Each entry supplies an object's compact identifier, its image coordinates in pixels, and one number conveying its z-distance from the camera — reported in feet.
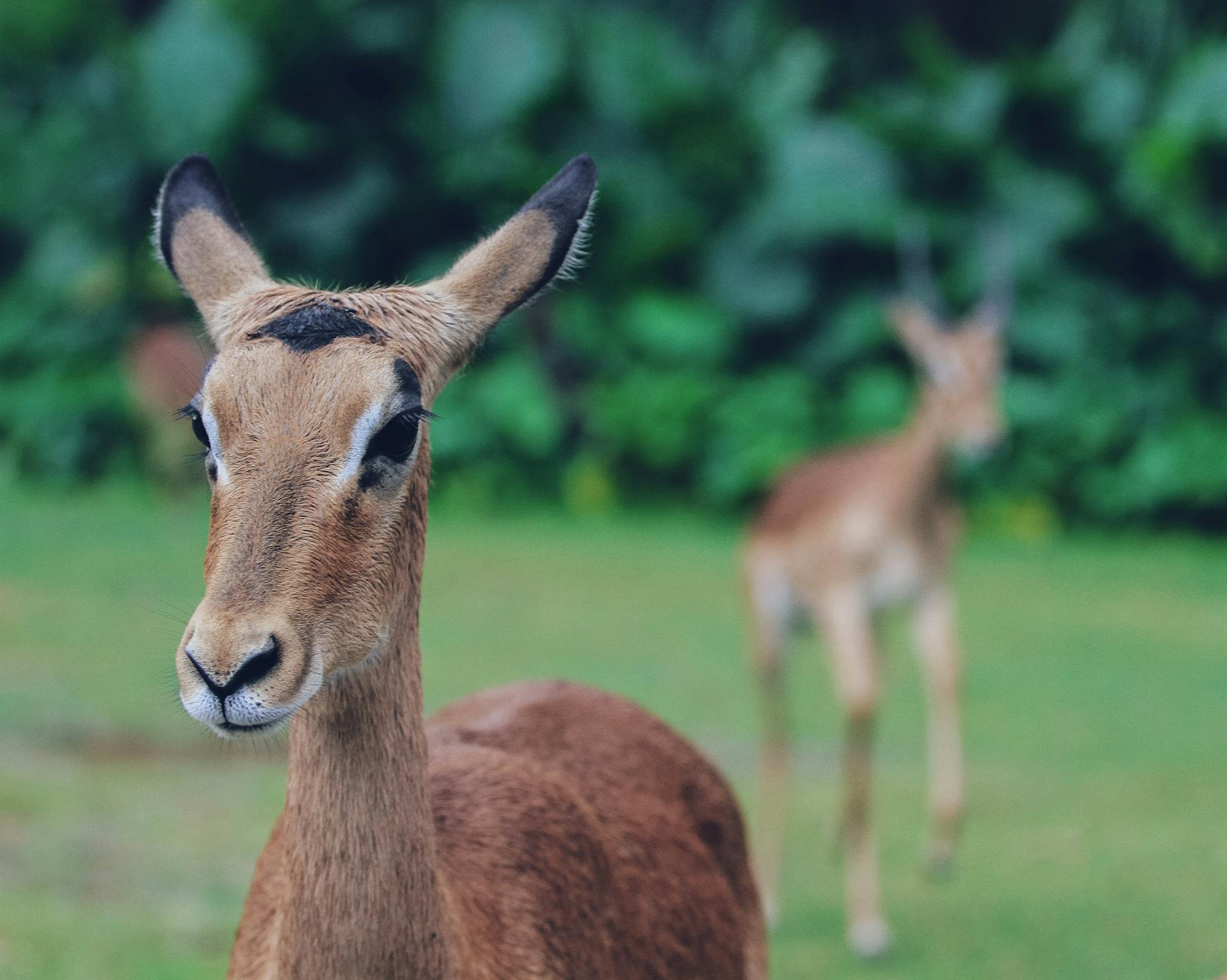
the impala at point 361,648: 7.46
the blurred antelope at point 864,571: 21.65
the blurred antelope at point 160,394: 44.09
